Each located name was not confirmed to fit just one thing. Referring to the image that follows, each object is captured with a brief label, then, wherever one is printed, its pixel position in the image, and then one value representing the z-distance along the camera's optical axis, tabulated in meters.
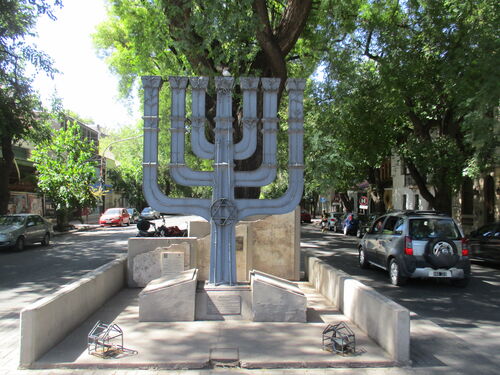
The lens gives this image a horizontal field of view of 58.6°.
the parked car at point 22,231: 17.31
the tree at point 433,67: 12.62
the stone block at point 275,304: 6.51
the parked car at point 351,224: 29.44
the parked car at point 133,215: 41.91
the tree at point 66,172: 28.69
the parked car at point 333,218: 33.03
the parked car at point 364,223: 25.69
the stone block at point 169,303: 6.43
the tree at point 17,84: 17.66
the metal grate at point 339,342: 5.23
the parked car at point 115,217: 35.84
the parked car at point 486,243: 14.49
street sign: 31.80
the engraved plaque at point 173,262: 8.92
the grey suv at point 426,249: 10.07
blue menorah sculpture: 7.08
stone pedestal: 6.60
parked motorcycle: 12.07
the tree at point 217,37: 10.05
